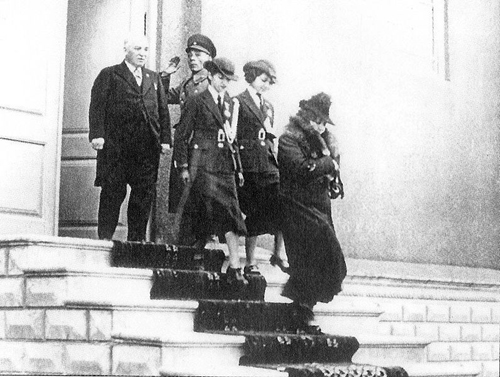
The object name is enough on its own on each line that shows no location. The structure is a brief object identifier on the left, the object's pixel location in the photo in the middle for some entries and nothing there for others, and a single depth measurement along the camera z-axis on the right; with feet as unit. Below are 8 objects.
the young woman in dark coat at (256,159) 24.97
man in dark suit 24.26
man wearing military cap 25.77
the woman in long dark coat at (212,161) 23.32
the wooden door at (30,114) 25.57
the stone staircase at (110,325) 19.56
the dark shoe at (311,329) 22.56
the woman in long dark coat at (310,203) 22.47
